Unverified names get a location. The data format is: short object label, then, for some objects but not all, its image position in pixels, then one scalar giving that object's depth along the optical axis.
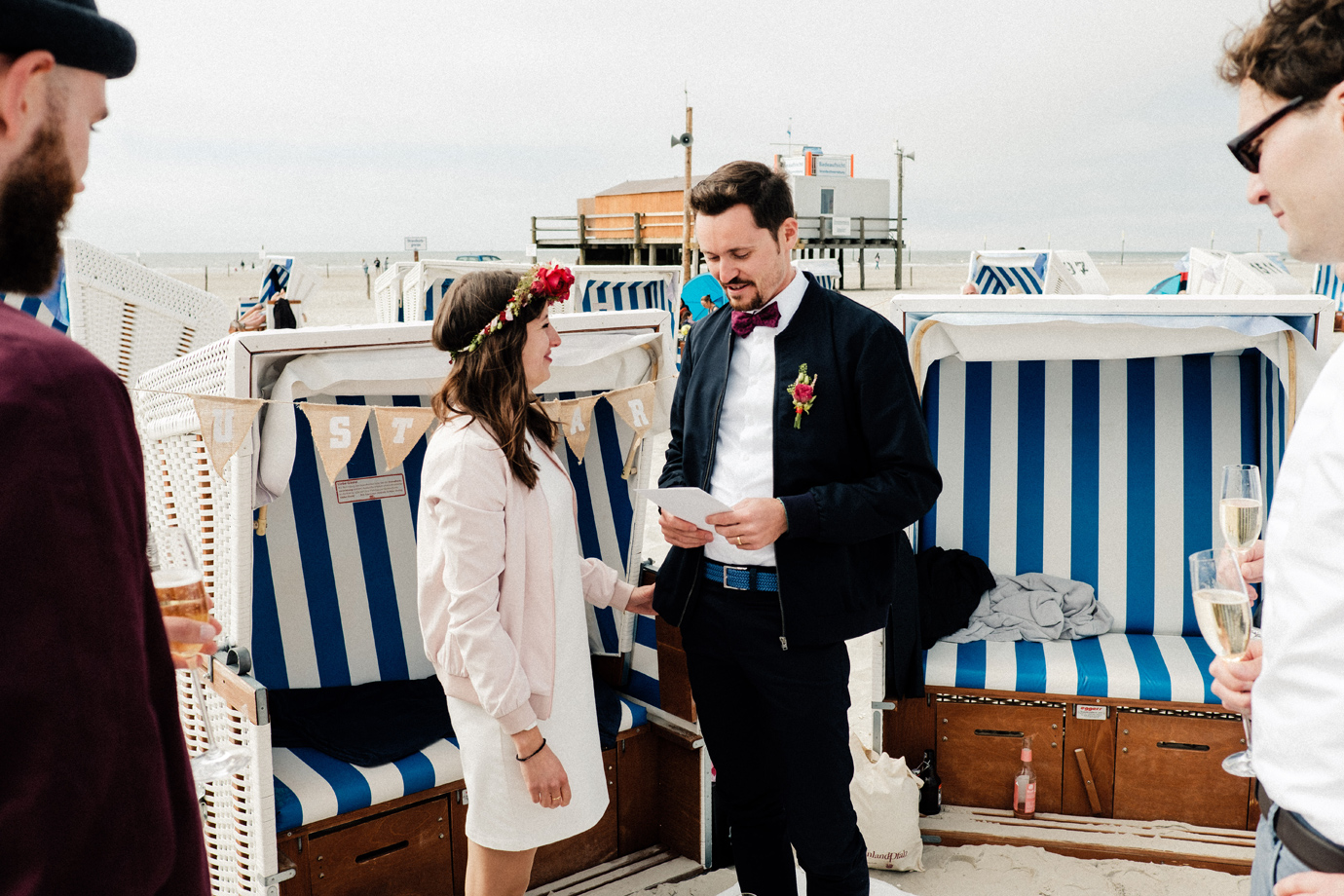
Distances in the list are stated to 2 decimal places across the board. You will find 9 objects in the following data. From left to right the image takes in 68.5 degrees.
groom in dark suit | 2.46
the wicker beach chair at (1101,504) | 3.79
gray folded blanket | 4.32
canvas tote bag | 3.51
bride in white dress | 2.27
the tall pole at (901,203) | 40.38
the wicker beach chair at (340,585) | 2.82
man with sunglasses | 1.15
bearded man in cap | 0.73
